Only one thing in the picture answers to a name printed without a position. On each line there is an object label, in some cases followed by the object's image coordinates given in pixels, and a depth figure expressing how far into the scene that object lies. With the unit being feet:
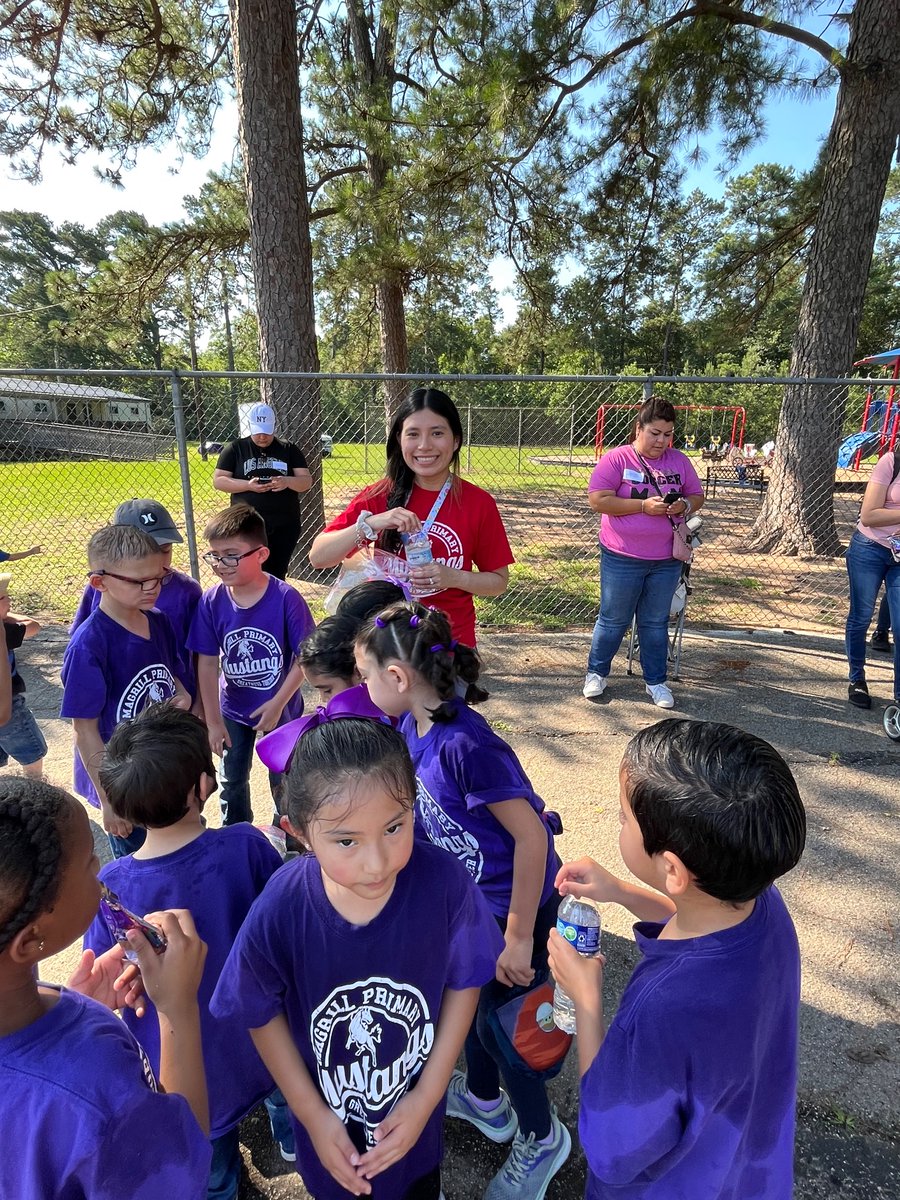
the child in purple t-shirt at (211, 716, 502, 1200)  3.95
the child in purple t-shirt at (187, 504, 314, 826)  8.70
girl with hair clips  5.03
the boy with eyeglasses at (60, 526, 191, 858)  7.11
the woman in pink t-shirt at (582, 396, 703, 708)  13.60
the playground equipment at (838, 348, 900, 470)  48.37
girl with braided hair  2.62
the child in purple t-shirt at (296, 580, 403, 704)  6.70
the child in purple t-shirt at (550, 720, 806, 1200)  3.07
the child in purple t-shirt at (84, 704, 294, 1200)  4.67
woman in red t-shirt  8.57
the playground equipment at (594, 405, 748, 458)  61.27
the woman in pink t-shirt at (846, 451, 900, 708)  12.77
